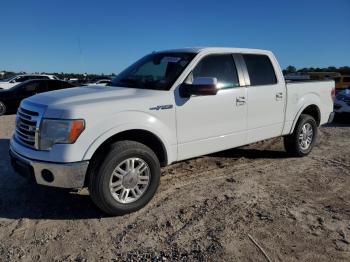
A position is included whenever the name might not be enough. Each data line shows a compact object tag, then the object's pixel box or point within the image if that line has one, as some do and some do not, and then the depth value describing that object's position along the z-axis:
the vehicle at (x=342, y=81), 19.94
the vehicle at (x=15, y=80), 20.79
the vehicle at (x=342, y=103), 11.91
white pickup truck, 3.91
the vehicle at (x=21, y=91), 13.74
